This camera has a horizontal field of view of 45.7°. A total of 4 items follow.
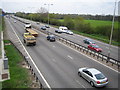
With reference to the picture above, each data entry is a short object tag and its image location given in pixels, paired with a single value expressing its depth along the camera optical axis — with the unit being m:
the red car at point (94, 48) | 26.23
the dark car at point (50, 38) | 34.15
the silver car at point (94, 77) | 12.83
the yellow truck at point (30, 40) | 28.66
